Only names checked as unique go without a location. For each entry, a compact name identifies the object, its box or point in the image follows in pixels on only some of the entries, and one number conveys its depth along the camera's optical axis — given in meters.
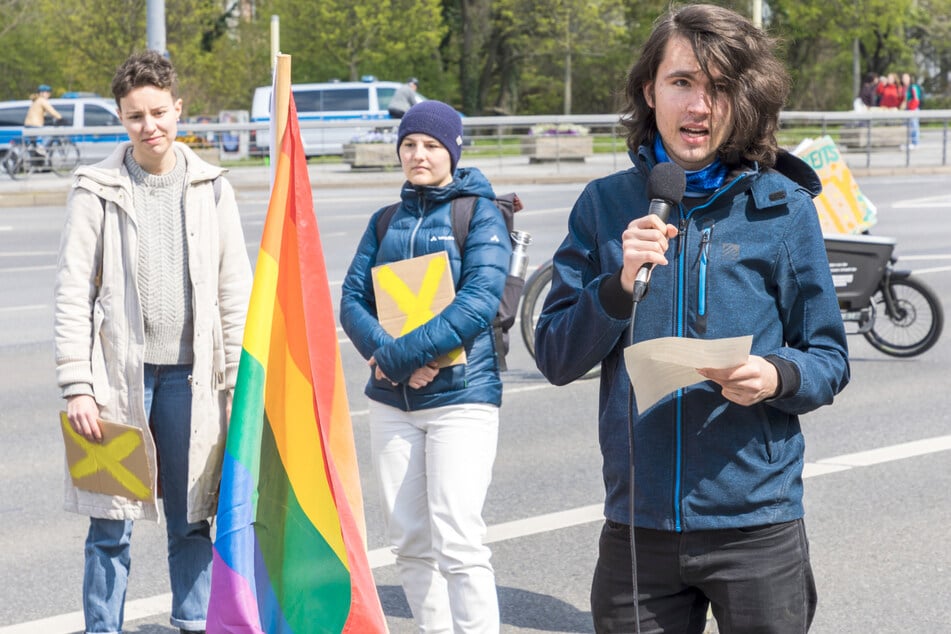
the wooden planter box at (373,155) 27.78
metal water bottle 5.49
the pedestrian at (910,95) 37.44
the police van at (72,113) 34.56
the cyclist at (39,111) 31.05
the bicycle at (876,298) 10.12
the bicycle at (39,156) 25.94
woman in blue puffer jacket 4.45
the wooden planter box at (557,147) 28.66
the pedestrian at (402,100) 26.92
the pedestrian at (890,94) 37.22
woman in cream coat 4.38
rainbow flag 3.55
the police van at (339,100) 38.62
